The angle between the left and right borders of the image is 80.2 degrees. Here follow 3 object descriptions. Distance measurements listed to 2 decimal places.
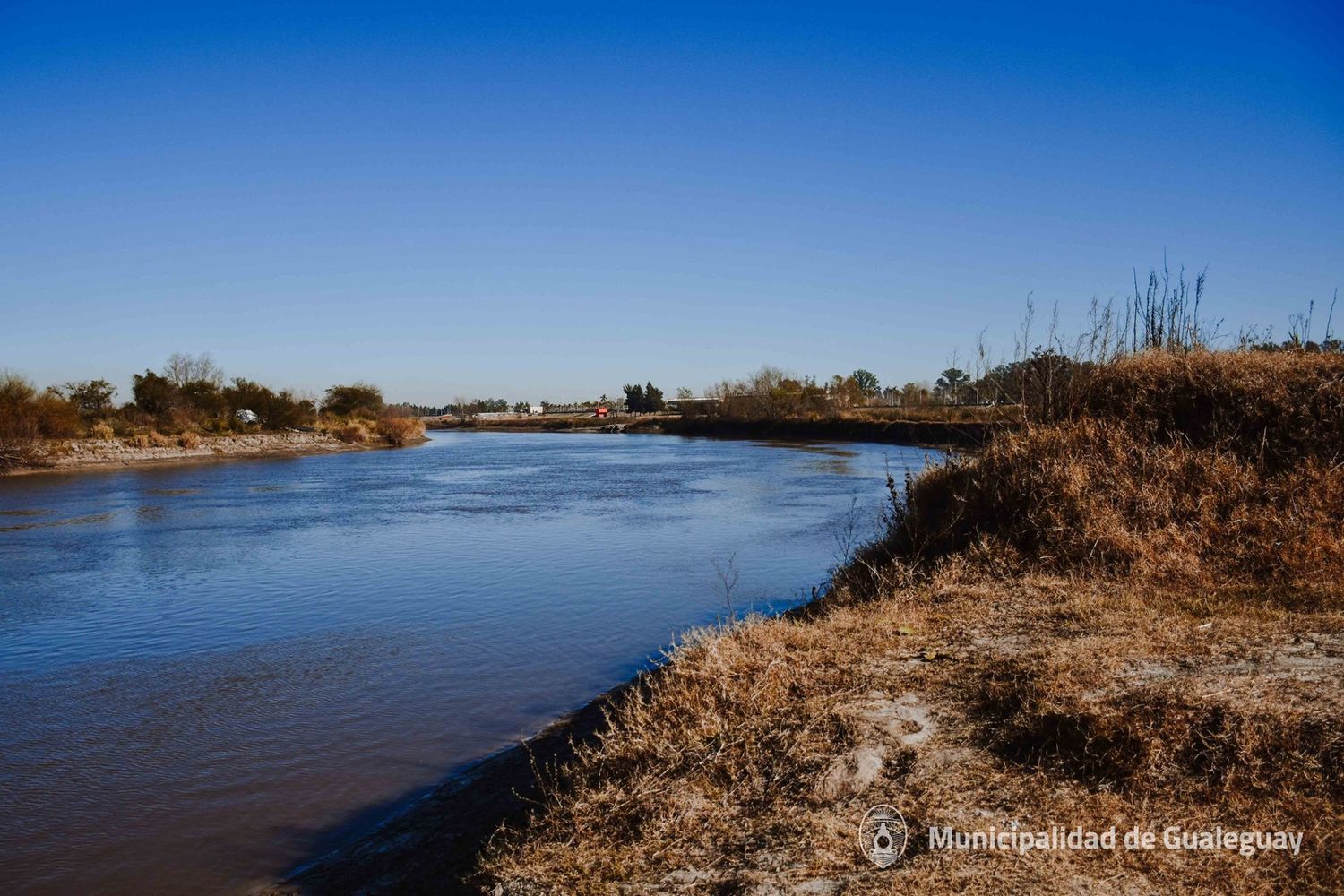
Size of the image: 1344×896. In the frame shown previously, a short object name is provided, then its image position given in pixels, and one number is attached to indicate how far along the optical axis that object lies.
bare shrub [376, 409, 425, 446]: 65.12
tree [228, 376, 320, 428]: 57.47
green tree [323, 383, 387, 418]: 71.31
